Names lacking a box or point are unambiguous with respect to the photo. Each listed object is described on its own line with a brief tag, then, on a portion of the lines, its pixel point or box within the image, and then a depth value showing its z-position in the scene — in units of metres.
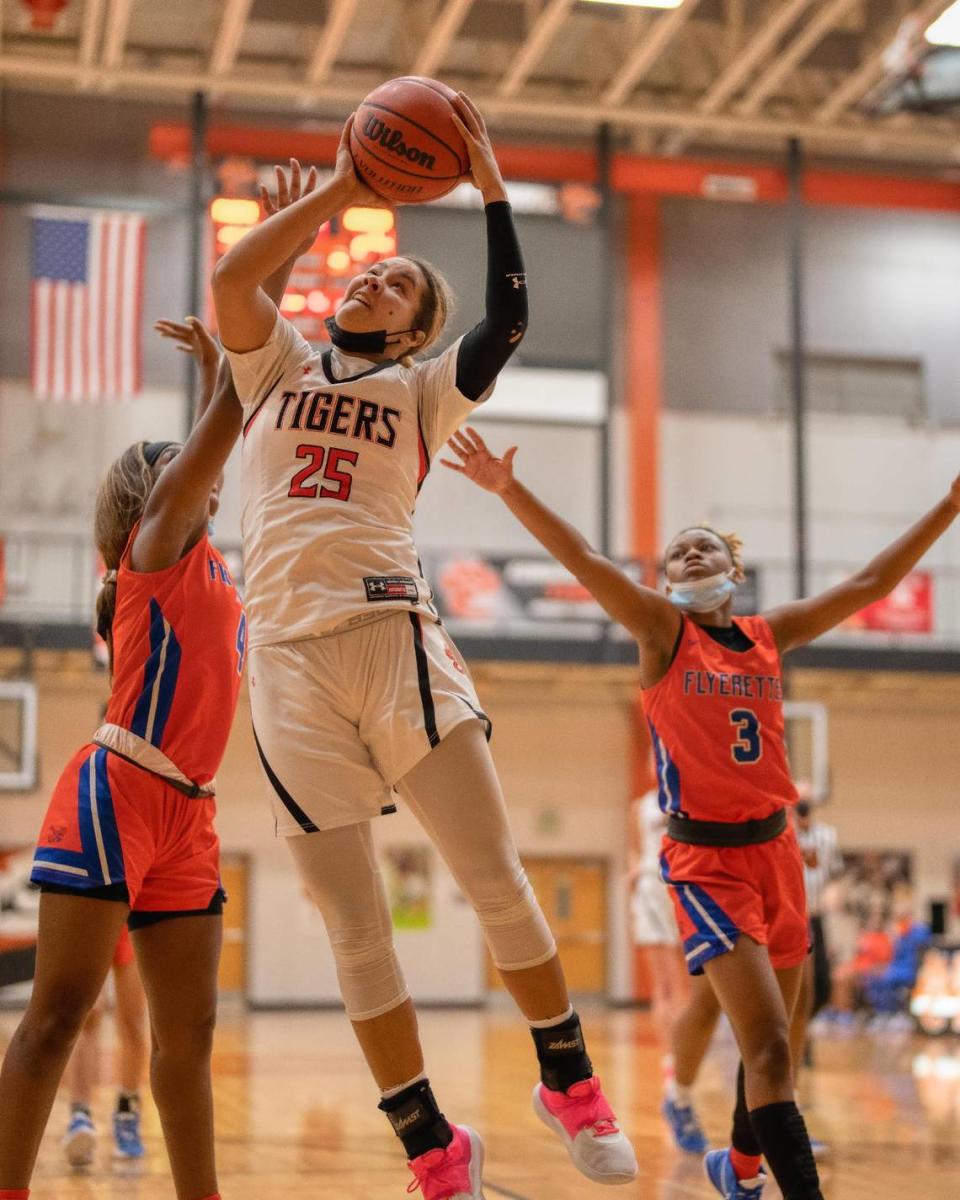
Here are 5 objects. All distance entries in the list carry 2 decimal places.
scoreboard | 15.33
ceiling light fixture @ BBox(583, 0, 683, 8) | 14.26
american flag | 15.94
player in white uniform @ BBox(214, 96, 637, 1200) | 3.31
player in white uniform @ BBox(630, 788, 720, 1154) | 6.22
